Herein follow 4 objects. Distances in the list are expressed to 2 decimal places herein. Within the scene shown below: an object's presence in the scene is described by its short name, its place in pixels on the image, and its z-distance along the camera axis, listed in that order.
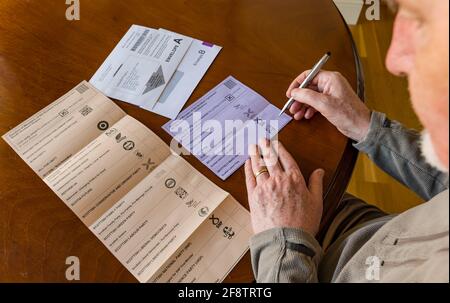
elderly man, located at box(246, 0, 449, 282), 0.37
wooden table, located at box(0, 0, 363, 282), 0.57
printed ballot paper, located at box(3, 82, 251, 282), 0.57
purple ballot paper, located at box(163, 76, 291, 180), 0.67
